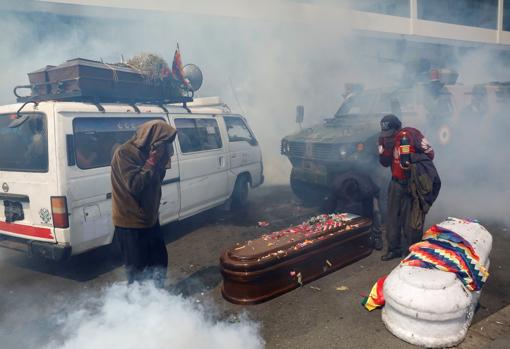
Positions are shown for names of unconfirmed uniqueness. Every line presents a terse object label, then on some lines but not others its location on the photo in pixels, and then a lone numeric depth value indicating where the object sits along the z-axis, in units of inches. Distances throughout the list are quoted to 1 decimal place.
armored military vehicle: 243.1
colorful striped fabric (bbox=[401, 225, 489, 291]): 117.0
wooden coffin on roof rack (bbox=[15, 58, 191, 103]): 172.9
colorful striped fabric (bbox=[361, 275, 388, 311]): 130.0
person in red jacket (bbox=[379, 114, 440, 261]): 164.4
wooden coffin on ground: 137.4
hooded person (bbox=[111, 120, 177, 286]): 121.5
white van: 152.3
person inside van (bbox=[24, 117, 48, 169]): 154.1
